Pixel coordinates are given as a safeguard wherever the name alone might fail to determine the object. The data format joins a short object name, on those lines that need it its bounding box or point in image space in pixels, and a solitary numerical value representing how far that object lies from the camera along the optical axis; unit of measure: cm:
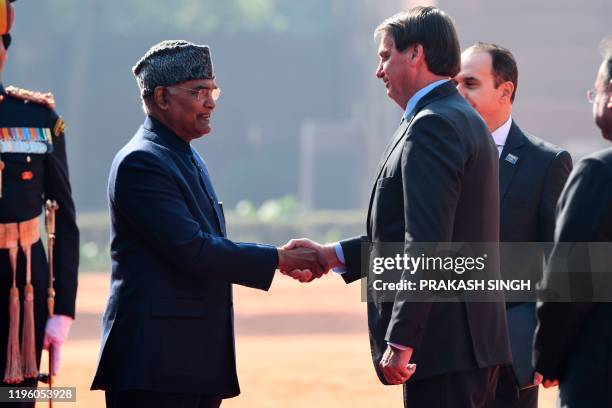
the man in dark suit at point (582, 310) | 599
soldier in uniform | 842
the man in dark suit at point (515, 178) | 886
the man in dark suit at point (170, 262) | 764
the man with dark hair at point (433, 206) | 717
